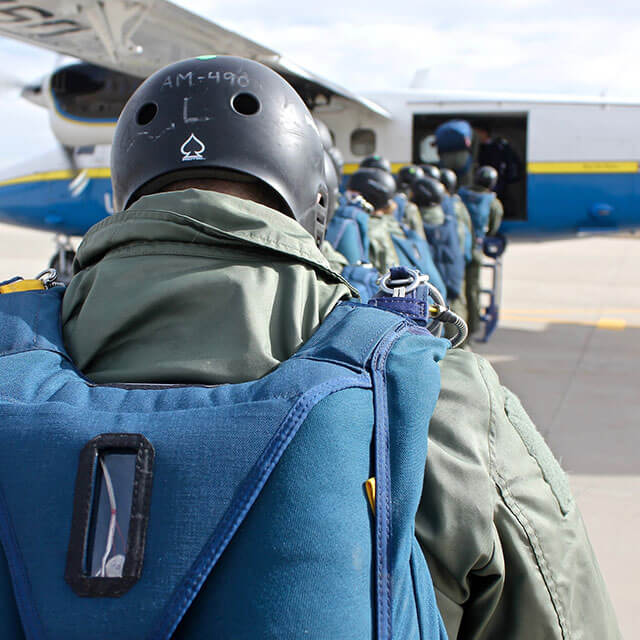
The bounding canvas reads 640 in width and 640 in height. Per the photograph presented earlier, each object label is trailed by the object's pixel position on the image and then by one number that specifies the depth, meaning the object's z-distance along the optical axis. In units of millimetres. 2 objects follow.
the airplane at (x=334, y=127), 8328
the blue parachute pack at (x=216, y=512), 856
